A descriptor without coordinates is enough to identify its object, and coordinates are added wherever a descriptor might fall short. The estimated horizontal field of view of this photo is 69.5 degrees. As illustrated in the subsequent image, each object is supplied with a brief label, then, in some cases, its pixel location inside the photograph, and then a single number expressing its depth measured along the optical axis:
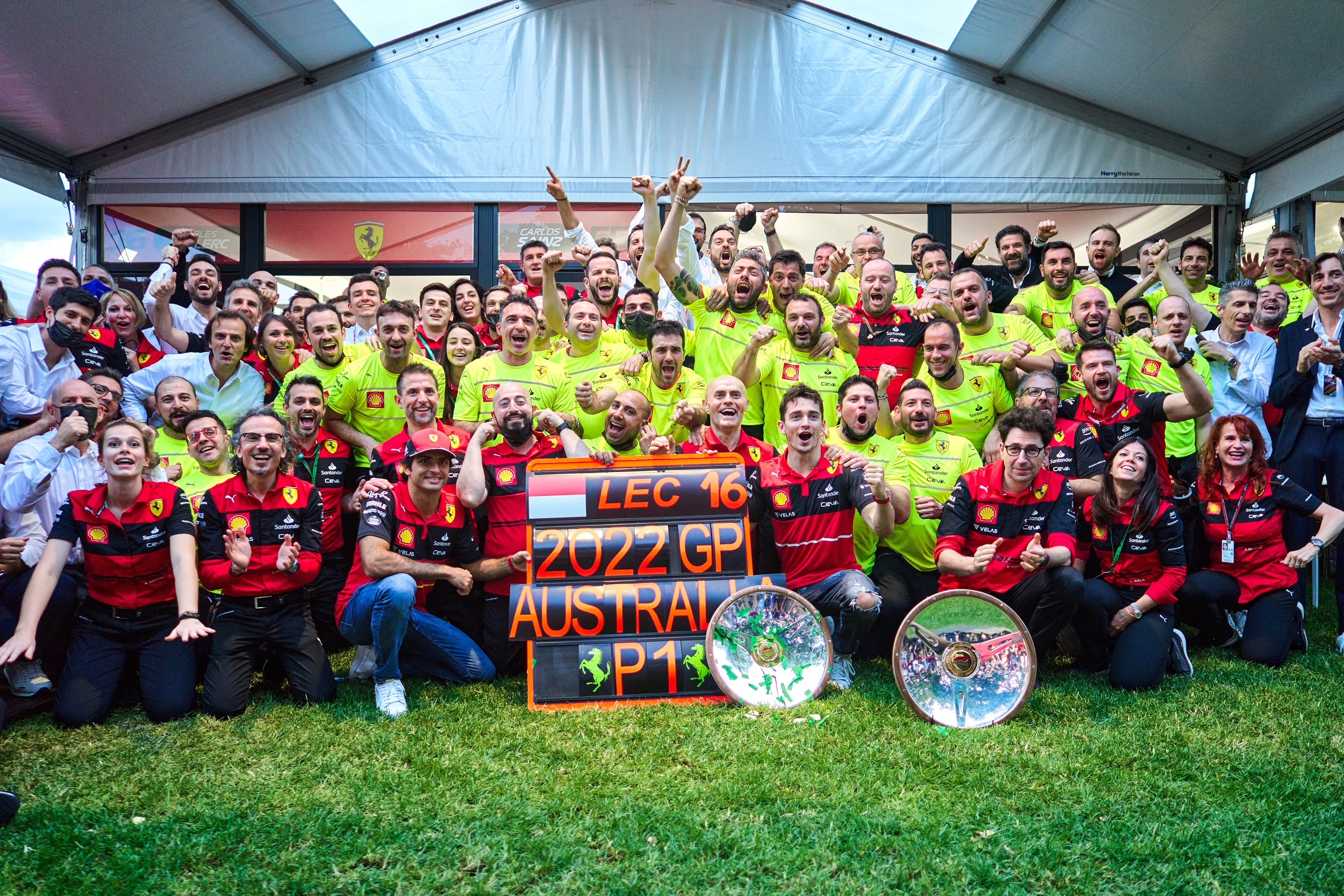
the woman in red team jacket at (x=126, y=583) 4.81
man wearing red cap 5.09
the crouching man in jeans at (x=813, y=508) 5.32
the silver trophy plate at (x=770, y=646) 4.71
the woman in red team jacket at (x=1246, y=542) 5.71
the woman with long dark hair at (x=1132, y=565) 5.36
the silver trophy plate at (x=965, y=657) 4.49
